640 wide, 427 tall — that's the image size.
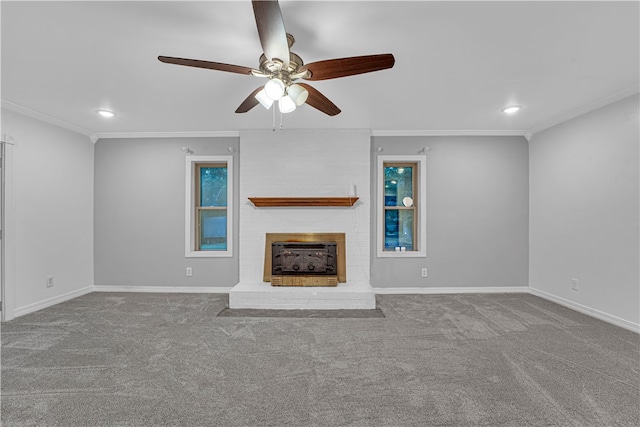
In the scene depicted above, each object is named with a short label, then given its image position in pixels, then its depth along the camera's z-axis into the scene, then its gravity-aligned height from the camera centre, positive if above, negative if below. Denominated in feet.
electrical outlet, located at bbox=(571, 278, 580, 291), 11.30 -2.74
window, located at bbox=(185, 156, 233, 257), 14.62 +0.47
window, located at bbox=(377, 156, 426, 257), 14.39 +0.46
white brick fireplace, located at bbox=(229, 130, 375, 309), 13.44 +1.54
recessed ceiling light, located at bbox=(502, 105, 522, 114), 10.69 +4.08
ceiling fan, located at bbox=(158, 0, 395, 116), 4.60 +2.91
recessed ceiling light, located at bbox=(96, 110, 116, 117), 11.10 +4.01
